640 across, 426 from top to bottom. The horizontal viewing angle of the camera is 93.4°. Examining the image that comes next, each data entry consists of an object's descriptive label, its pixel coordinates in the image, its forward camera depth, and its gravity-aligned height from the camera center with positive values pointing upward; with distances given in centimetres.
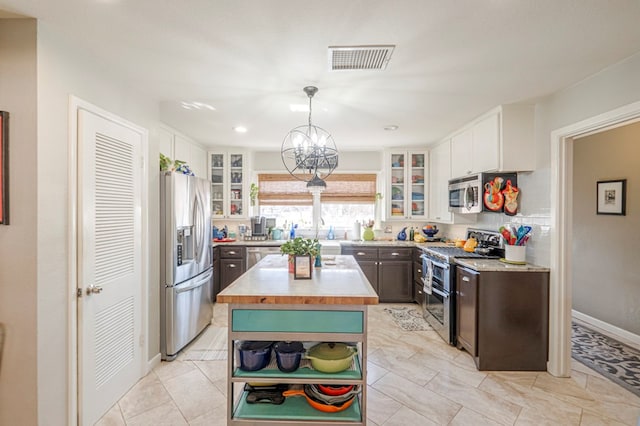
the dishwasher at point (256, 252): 465 -62
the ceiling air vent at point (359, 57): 190 +103
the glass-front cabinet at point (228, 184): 509 +47
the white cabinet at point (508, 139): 294 +74
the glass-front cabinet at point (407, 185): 500 +45
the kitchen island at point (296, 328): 183 -72
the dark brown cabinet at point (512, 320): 272 -97
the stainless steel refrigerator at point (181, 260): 288 -50
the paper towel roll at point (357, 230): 514 -31
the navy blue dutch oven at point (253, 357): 191 -93
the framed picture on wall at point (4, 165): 163 +25
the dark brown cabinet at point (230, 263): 468 -80
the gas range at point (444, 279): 319 -77
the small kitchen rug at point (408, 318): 370 -140
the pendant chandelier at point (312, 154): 247 +48
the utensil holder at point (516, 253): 286 -39
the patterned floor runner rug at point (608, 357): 257 -141
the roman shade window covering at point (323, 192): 530 +39
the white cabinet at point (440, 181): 432 +48
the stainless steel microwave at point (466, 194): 336 +22
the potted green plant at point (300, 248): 229 -28
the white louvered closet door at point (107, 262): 195 -37
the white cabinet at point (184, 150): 379 +86
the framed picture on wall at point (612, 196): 344 +19
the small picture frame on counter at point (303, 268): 225 -42
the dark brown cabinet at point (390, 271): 457 -90
